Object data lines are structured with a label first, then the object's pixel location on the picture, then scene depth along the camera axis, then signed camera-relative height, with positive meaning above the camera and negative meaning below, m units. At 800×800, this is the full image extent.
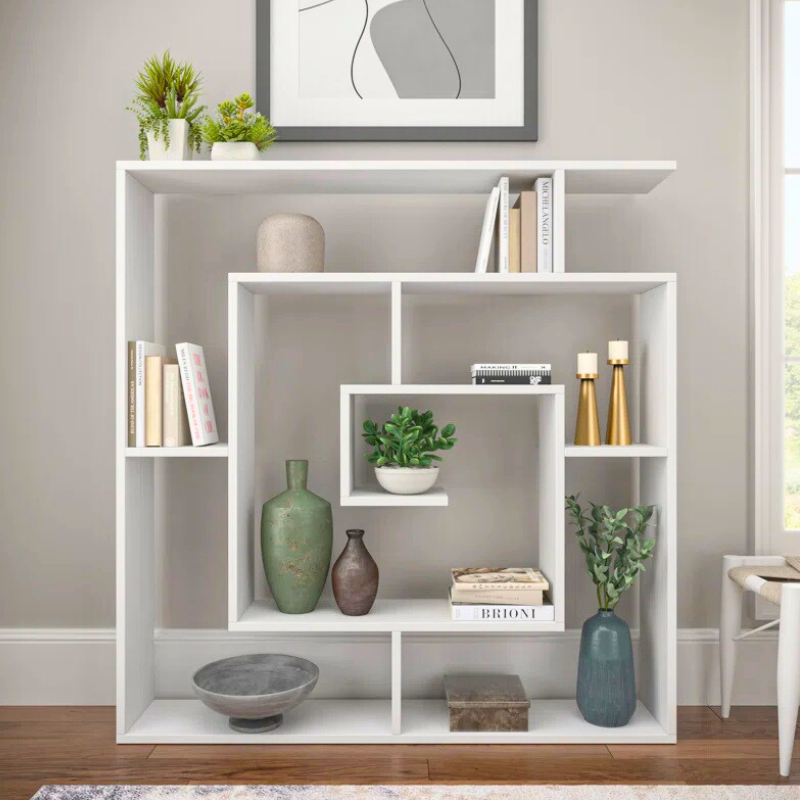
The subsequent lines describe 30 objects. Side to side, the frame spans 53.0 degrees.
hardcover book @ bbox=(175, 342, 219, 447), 1.94 -0.02
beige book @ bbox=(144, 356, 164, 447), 1.93 -0.04
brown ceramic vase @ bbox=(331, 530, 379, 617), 1.97 -0.48
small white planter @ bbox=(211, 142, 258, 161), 1.97 +0.58
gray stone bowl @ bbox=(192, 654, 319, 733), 1.86 -0.73
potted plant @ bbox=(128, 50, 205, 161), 1.98 +0.68
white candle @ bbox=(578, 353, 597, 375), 1.99 +0.06
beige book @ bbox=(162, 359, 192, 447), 1.94 -0.05
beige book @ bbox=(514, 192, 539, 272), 1.93 +0.38
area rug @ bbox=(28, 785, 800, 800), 1.66 -0.85
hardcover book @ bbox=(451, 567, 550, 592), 1.95 -0.48
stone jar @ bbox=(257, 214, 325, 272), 1.97 +0.35
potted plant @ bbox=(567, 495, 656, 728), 1.95 -0.61
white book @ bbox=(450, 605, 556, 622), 1.93 -0.55
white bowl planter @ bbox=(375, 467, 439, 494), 1.93 -0.22
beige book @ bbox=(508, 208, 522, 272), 1.94 +0.35
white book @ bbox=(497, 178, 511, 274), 1.92 +0.38
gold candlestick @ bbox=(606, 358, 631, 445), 2.00 -0.07
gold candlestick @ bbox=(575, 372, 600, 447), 1.98 -0.07
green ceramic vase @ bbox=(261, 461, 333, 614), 1.99 -0.41
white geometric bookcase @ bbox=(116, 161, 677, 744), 1.91 -0.17
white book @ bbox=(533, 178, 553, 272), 1.93 +0.40
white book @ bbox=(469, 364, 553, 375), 1.95 +0.05
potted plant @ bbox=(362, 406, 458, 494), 1.94 -0.16
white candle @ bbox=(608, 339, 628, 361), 2.00 +0.09
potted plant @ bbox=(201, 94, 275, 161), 1.97 +0.63
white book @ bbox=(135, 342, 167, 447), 1.92 -0.02
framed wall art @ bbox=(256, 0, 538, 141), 2.21 +0.87
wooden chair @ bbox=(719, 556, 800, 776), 1.77 -0.55
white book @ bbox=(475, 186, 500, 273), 1.93 +0.37
